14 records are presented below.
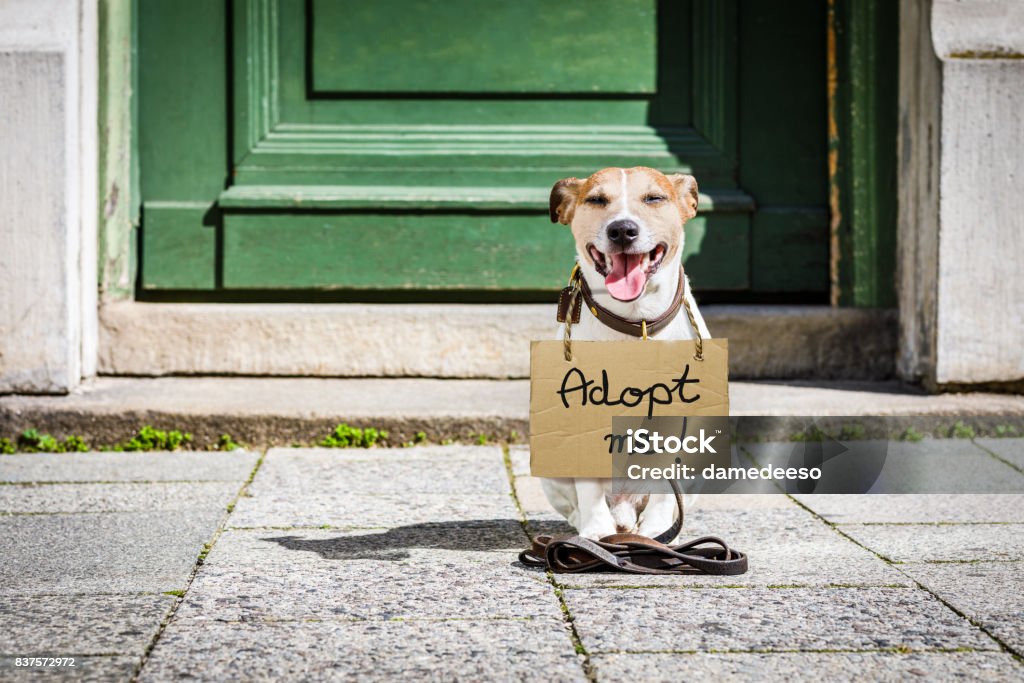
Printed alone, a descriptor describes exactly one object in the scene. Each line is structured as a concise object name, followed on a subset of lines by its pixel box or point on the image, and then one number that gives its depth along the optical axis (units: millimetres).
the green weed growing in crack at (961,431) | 4438
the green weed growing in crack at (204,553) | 2822
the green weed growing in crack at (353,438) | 4305
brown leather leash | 2682
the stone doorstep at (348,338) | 4797
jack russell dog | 2635
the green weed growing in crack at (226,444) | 4324
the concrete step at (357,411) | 4316
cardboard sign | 2703
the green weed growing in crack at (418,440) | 4324
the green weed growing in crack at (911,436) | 4414
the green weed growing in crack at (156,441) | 4320
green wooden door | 4980
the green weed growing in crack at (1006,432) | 4422
